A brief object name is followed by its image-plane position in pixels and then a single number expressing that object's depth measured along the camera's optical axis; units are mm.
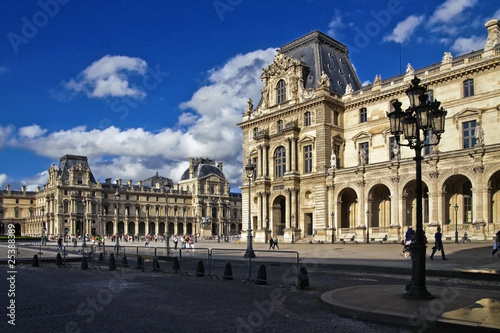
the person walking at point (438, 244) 26891
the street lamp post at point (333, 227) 52741
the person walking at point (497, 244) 25312
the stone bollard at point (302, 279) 16391
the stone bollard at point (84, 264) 26533
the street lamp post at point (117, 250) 30414
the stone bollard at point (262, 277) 18047
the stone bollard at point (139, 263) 25431
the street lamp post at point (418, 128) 12938
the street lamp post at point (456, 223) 38875
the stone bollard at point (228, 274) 19770
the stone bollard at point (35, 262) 29097
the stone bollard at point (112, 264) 25422
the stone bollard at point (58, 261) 28609
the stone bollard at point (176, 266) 23016
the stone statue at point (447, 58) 47562
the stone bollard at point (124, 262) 26938
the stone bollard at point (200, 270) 21188
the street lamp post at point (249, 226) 29156
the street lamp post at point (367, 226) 47353
